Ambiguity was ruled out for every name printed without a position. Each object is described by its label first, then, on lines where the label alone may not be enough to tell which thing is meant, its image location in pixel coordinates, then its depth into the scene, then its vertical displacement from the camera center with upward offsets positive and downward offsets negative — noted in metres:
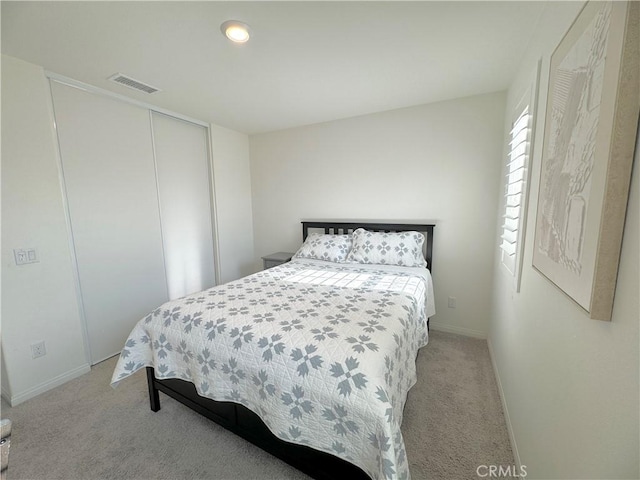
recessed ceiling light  1.47 +1.05
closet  2.18 +0.08
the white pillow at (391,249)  2.60 -0.43
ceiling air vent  2.05 +1.06
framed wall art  0.59 +0.15
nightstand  3.26 -0.63
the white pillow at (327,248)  2.88 -0.44
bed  1.02 -0.73
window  1.51 +0.13
